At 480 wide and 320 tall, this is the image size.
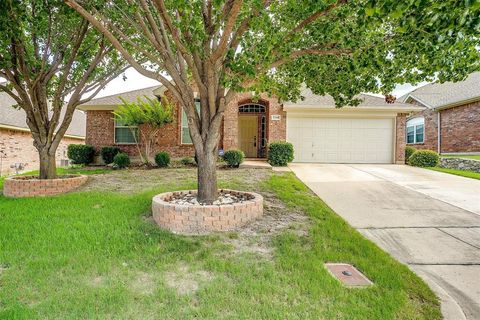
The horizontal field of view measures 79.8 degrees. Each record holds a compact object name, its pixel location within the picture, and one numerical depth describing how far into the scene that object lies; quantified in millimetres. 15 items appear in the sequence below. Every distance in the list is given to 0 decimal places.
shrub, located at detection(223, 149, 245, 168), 11359
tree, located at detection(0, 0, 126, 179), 6895
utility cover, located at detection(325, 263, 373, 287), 3027
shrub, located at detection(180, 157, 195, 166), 12570
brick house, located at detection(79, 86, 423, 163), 13484
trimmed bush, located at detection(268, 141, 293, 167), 12031
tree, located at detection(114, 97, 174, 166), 11312
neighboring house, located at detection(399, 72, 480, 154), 15508
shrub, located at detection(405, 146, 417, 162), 14192
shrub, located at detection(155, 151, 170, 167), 12266
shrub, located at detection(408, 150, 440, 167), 12945
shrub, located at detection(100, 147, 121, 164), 13461
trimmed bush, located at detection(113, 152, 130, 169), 12195
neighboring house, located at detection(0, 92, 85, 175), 15422
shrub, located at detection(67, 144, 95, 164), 13500
